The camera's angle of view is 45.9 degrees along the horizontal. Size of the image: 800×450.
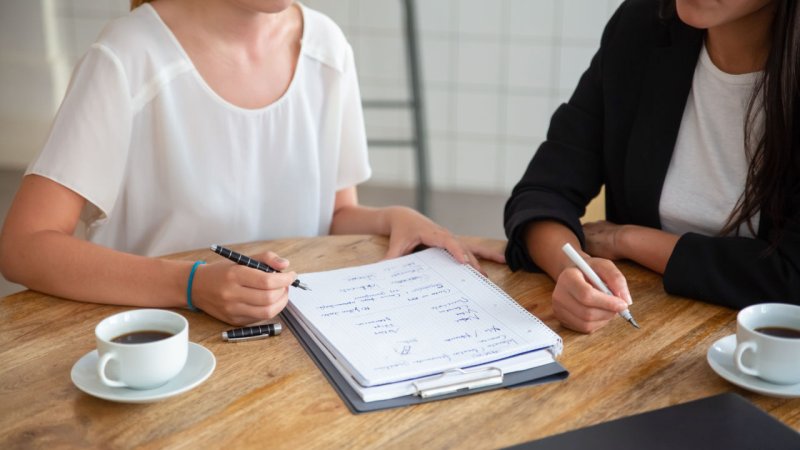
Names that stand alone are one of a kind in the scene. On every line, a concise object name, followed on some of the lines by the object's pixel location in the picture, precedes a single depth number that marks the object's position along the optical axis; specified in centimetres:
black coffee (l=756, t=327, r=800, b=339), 115
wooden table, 103
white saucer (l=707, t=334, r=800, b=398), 110
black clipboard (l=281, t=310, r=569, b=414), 109
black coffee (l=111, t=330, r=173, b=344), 113
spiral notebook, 114
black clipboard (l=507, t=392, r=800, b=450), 99
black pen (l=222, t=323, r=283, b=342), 126
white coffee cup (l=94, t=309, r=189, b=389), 106
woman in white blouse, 141
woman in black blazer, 141
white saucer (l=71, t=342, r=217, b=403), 107
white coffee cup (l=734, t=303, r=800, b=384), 108
